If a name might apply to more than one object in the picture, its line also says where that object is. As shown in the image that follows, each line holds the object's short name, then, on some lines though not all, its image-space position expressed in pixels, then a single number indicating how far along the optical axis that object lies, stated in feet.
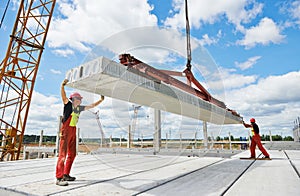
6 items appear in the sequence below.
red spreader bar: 10.55
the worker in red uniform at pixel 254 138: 19.70
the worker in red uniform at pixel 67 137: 9.72
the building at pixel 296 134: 60.91
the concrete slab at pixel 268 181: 7.86
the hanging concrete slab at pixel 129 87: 9.05
